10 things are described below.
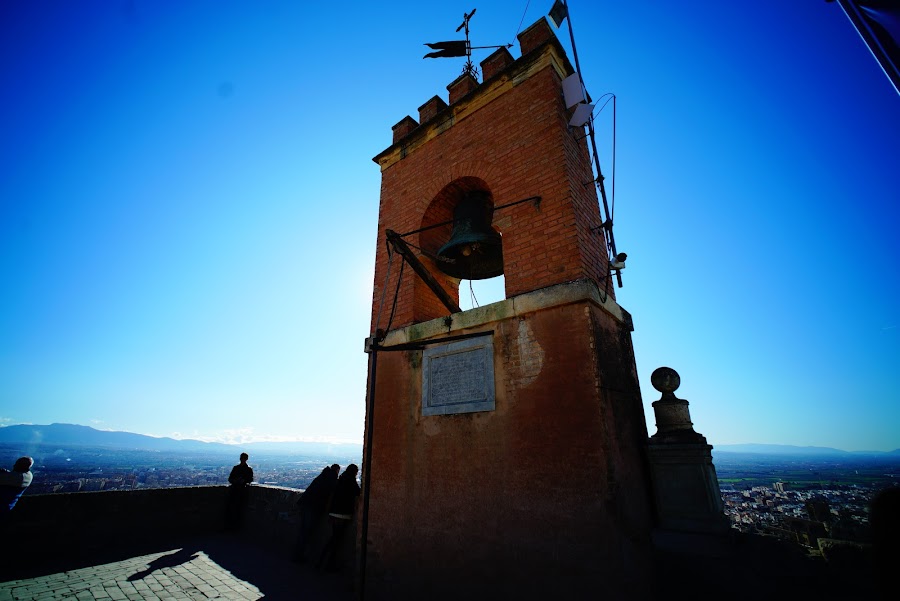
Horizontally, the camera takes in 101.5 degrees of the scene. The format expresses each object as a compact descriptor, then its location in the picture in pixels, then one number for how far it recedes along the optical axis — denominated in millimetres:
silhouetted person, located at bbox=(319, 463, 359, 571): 5504
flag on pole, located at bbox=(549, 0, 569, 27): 5359
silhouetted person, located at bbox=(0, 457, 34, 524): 5402
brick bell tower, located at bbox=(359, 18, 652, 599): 3295
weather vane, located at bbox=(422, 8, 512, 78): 6777
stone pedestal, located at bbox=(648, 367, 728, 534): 3434
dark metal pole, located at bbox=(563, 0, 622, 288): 4586
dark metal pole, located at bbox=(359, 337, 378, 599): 2872
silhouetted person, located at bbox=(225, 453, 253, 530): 7738
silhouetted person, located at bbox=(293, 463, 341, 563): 5926
